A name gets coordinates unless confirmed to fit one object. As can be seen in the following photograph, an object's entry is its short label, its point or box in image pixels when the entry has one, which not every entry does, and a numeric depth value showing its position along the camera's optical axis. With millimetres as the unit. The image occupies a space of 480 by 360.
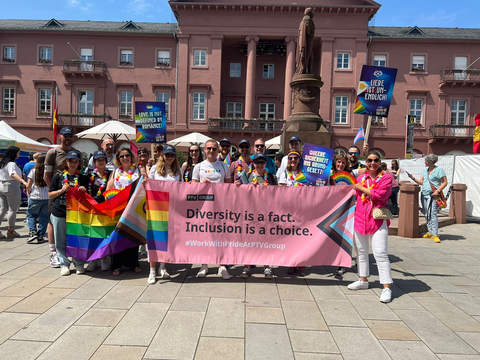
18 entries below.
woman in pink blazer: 4438
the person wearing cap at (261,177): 5211
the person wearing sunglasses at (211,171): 5089
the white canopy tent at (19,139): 13203
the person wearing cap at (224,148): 7020
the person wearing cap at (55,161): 5464
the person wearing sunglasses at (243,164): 5748
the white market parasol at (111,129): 12852
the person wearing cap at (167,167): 5328
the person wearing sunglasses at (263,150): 5946
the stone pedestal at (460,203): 11430
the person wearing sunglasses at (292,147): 5749
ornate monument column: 9727
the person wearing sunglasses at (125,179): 5332
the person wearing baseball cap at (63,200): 5145
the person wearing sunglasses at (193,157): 6352
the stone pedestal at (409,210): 8766
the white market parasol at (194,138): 16652
